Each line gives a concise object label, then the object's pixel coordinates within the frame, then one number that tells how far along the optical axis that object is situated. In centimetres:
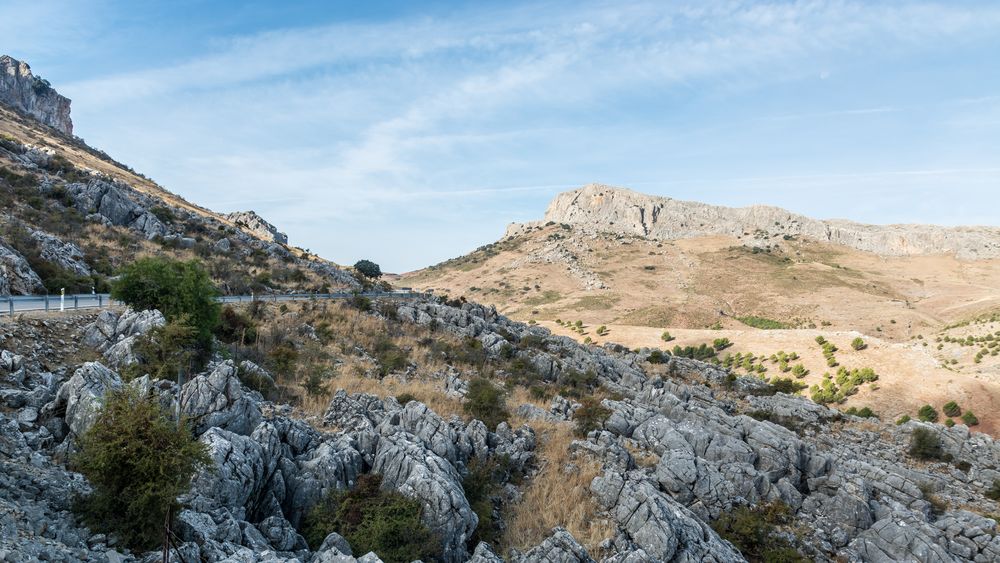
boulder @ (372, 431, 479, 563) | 1040
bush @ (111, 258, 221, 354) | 1780
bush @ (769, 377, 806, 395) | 4157
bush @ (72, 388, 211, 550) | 747
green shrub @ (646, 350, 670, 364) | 4306
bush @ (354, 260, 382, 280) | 7375
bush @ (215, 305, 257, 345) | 2266
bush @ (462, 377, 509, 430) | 1784
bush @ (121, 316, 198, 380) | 1352
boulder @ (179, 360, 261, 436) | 1171
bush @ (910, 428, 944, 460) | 2620
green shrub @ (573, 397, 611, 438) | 1734
